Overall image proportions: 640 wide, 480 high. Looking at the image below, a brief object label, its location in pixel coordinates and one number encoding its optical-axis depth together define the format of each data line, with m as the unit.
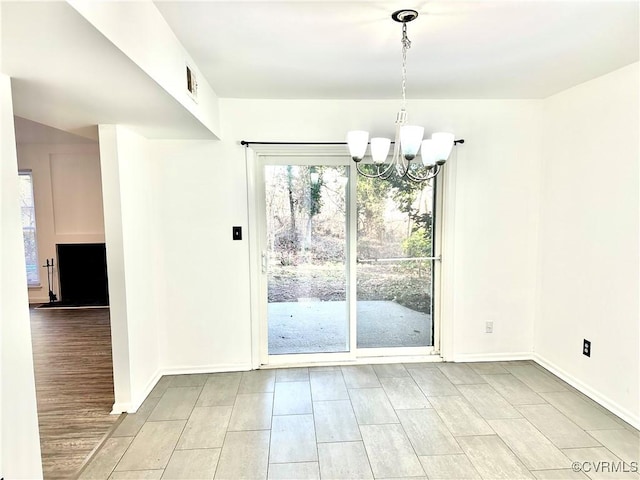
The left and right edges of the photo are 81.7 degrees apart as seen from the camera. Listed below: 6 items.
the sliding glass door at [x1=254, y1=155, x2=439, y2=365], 3.34
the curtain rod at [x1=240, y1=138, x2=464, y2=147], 3.13
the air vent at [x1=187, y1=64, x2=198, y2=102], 2.18
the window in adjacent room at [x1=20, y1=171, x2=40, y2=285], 5.61
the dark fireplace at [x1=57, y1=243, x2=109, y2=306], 5.67
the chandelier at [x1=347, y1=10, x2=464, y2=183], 1.82
